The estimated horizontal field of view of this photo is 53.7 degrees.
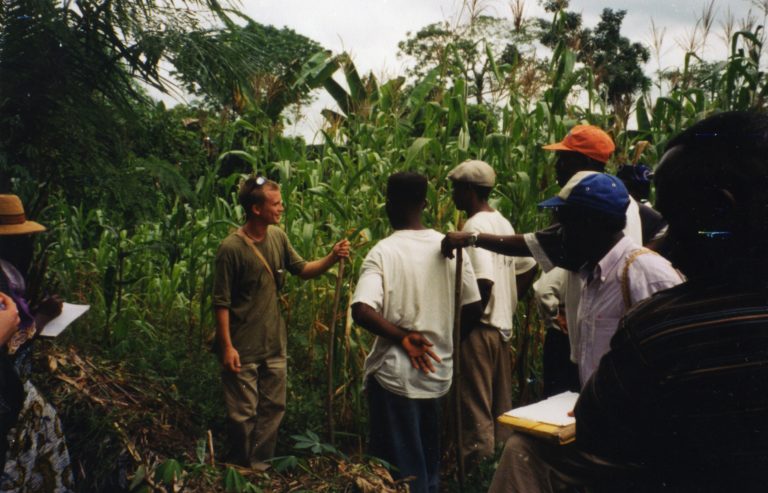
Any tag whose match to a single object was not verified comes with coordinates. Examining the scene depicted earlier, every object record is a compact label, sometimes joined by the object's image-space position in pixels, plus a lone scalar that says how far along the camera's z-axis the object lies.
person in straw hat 2.98
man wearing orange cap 3.27
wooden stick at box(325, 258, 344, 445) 3.54
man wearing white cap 4.12
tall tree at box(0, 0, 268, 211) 3.10
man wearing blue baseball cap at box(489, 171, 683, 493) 2.43
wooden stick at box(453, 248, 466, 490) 3.43
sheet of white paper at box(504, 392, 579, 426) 2.06
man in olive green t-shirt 4.22
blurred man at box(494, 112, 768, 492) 1.20
